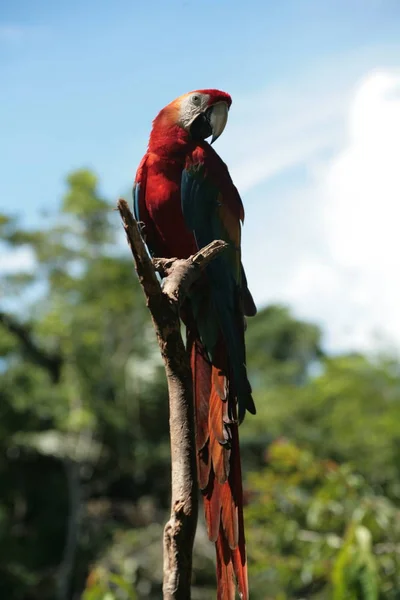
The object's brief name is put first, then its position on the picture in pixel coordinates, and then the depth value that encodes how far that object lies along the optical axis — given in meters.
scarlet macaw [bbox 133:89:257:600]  7.03
